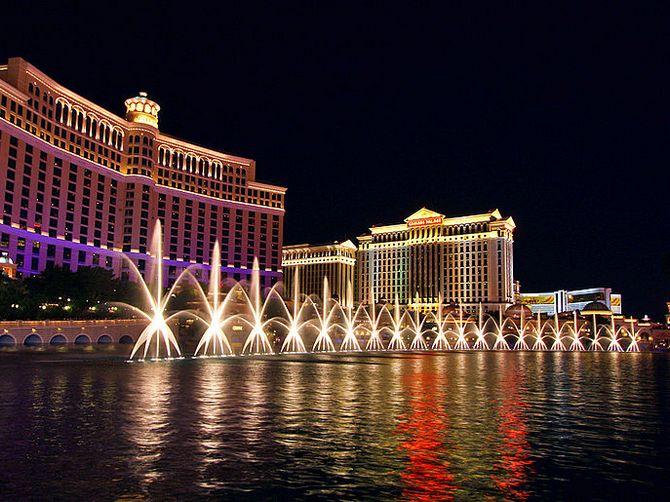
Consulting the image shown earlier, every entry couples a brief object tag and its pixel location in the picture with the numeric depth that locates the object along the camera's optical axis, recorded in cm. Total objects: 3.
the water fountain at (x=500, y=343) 13814
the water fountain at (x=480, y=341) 13288
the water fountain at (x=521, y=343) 13655
